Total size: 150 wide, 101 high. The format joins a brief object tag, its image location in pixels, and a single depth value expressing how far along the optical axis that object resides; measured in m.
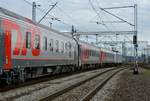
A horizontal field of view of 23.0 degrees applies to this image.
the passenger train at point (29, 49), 16.44
